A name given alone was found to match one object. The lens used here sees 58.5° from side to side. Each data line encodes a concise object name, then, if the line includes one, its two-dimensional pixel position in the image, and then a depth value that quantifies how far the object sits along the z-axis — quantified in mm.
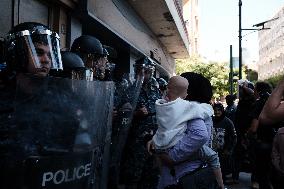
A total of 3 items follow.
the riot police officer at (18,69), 856
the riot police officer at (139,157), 2519
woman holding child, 1517
